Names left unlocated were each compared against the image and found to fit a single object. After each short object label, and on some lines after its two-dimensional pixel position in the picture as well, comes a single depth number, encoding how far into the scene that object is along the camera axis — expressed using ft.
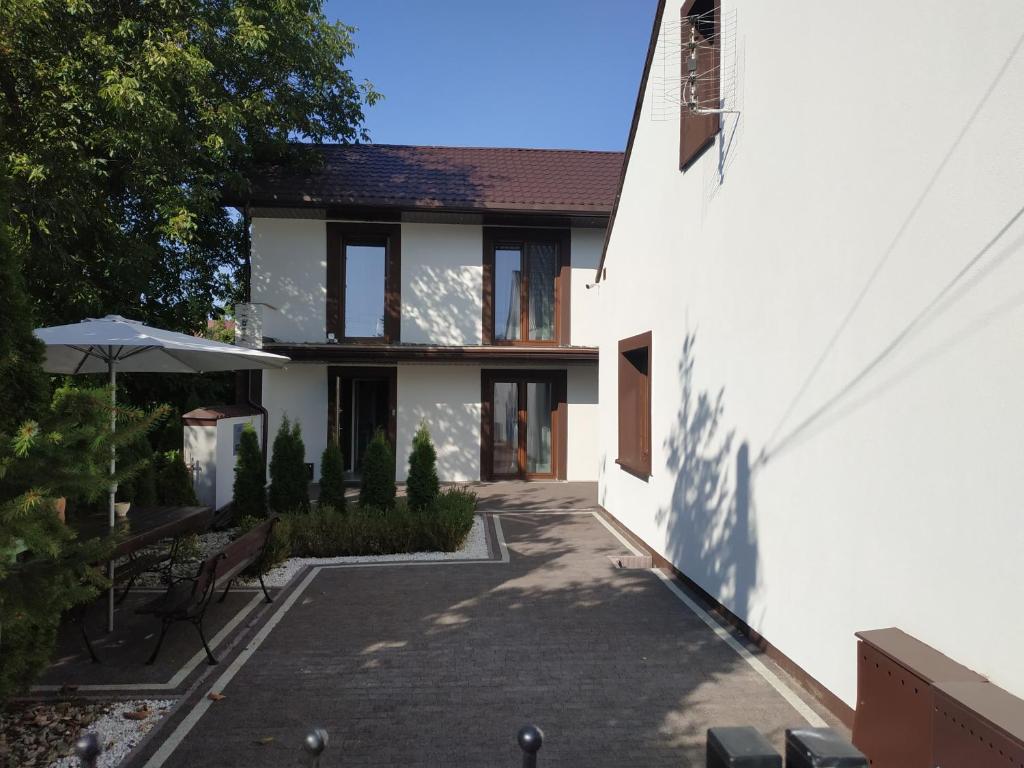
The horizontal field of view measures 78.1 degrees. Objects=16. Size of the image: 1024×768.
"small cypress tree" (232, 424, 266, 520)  28.71
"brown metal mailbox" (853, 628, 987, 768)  9.30
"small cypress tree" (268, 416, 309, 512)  29.53
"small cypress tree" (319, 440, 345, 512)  29.37
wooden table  17.49
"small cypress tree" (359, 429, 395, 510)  30.01
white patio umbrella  16.72
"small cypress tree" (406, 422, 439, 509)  30.27
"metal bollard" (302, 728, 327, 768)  5.93
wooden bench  15.35
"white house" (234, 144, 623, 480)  44.09
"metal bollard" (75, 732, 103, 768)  5.88
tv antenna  19.11
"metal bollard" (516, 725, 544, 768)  5.94
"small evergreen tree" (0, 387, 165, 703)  7.85
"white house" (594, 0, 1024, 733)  9.32
